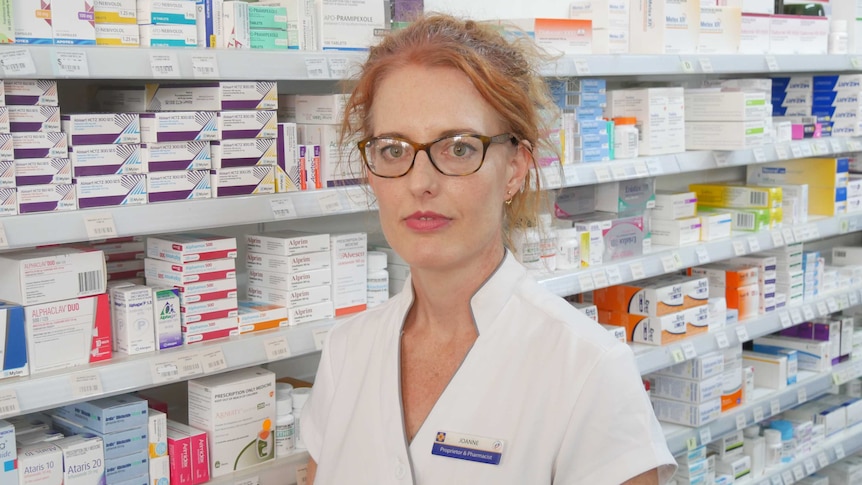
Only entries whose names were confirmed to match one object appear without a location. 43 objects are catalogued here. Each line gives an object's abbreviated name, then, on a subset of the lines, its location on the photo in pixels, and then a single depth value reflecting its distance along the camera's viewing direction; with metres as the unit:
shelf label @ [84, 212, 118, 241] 2.25
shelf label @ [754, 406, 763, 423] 4.20
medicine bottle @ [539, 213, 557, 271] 3.28
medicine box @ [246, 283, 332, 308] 2.77
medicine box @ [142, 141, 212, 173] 2.42
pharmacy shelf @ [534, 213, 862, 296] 3.37
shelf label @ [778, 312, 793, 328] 4.28
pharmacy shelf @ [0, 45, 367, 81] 2.10
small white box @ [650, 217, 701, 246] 3.88
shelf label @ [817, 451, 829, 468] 4.55
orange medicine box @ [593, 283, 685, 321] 3.73
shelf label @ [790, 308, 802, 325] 4.34
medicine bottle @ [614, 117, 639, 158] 3.52
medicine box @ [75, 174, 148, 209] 2.31
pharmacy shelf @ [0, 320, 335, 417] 2.19
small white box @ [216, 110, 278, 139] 2.55
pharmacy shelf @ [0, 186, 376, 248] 2.17
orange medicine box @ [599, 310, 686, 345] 3.73
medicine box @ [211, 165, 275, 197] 2.54
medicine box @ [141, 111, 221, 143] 2.43
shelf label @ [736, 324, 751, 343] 4.05
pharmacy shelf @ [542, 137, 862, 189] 3.30
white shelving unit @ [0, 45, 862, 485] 2.19
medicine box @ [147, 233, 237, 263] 2.55
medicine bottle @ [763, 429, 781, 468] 4.36
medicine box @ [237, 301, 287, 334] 2.69
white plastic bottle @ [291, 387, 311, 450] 2.79
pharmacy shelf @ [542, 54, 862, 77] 3.27
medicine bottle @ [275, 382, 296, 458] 2.74
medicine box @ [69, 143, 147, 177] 2.31
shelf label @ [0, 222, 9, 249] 2.10
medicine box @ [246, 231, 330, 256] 2.75
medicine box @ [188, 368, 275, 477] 2.60
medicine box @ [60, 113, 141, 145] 2.31
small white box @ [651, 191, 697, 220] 3.88
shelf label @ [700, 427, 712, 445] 3.92
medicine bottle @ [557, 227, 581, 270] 3.42
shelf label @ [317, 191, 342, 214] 2.69
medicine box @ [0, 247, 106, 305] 2.27
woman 1.72
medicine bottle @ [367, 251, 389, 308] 2.96
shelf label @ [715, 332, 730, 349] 3.95
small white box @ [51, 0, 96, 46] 2.19
